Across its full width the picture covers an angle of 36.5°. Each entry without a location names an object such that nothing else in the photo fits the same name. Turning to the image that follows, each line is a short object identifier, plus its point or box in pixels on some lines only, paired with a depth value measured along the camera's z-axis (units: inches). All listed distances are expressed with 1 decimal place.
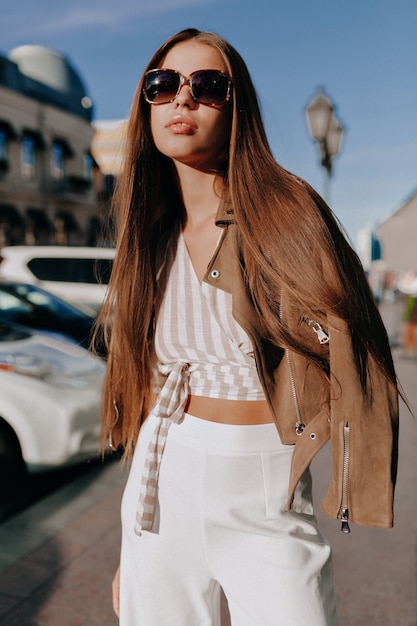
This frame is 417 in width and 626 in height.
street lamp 346.9
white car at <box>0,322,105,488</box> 168.1
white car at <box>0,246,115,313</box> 436.1
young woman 52.3
